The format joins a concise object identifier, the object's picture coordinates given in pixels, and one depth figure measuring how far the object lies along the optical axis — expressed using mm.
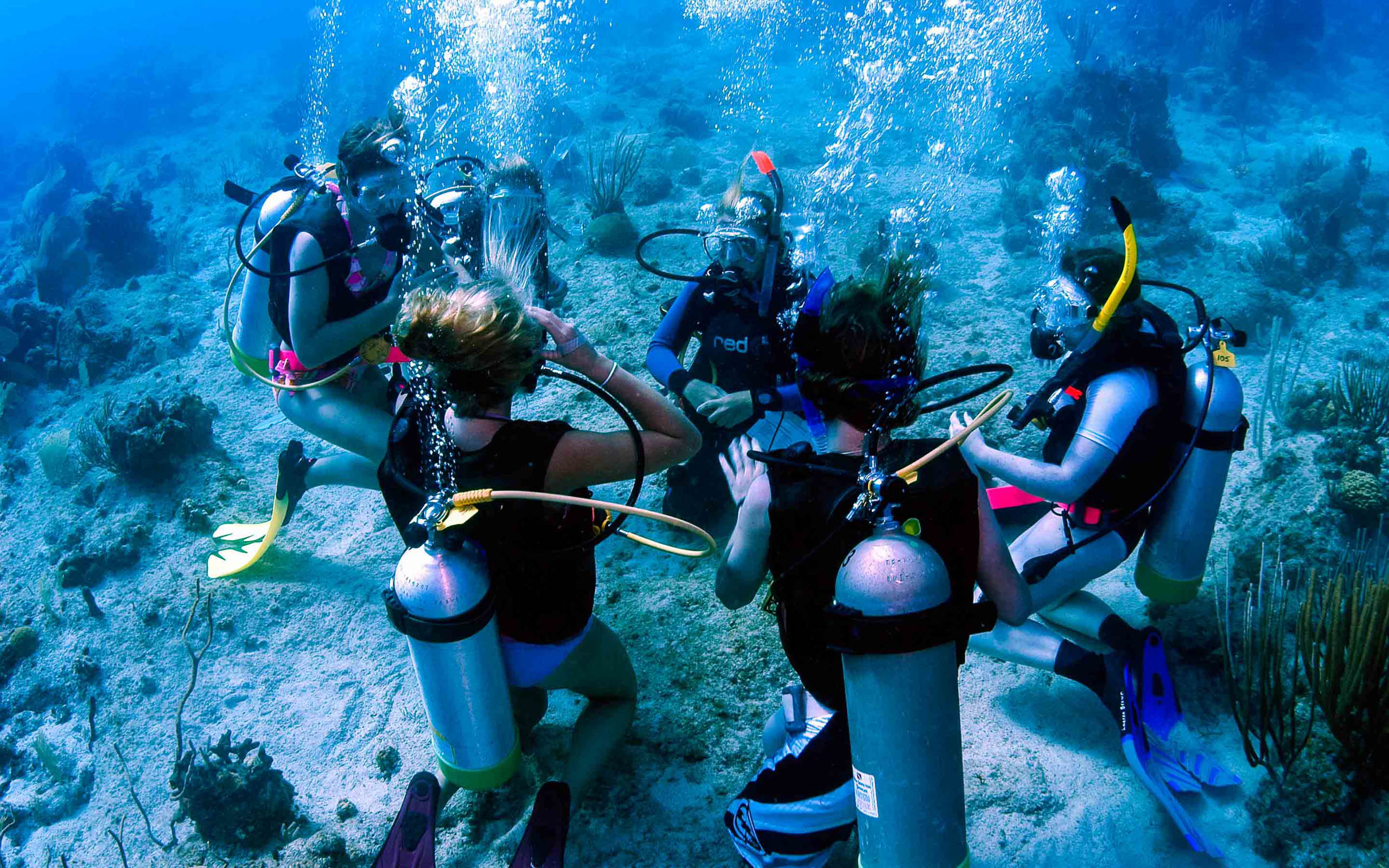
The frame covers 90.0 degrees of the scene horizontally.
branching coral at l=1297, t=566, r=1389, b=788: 2490
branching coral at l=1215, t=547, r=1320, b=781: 2627
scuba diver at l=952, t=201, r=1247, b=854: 2740
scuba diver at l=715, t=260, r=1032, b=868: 1817
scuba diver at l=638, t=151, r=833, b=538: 3762
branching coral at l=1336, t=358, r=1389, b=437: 5191
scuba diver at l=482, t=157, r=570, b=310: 4543
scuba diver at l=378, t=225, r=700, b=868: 1992
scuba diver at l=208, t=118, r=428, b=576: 3498
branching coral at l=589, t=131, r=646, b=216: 9625
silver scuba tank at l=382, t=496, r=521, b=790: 2072
